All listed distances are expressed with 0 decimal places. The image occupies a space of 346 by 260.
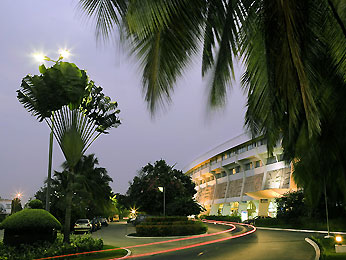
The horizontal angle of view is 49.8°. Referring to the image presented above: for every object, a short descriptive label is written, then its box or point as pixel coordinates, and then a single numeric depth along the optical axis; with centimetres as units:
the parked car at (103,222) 5722
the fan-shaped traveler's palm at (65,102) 1461
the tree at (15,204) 4666
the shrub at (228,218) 5559
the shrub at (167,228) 2836
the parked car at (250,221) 5049
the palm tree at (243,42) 507
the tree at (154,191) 4253
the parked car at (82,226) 3612
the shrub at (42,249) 1244
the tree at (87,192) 4027
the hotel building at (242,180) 5438
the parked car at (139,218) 4223
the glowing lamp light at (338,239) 1454
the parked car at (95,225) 3950
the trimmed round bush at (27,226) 1351
